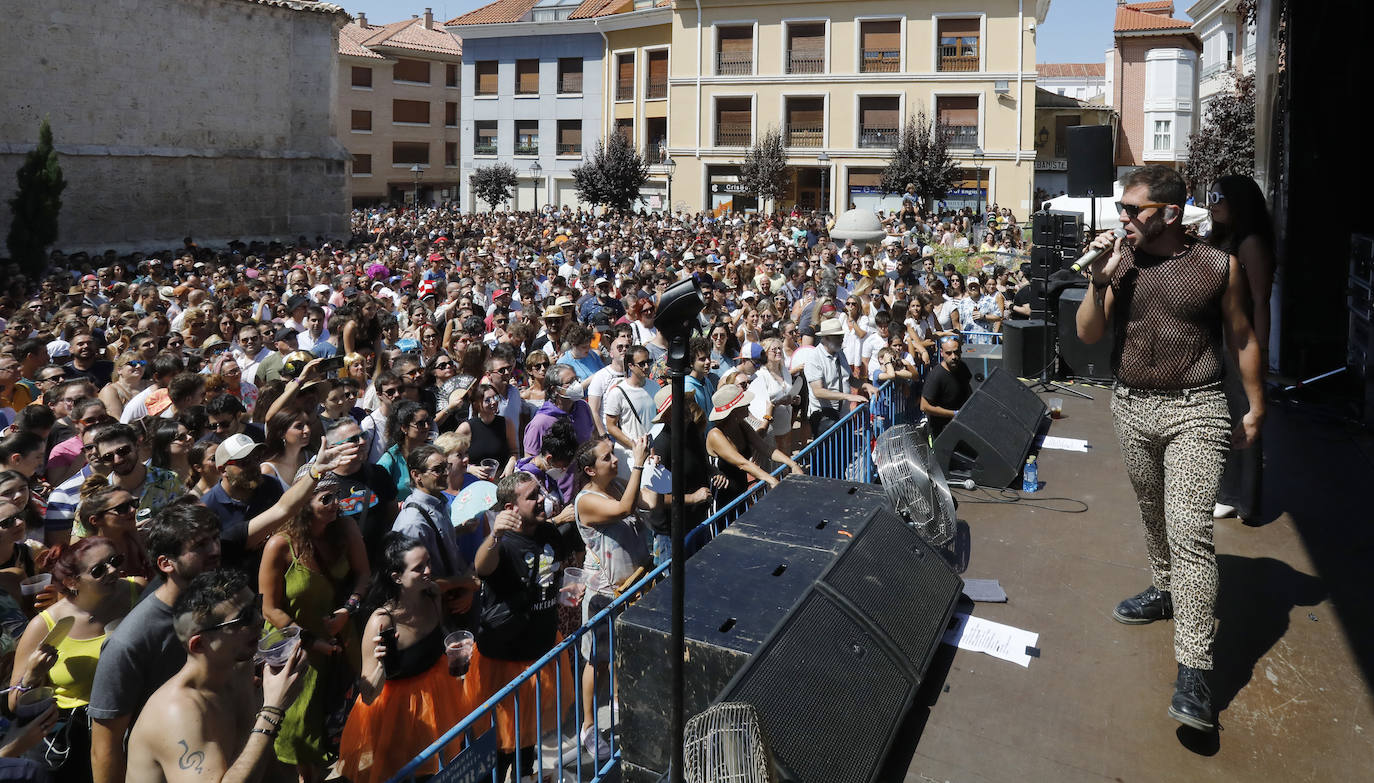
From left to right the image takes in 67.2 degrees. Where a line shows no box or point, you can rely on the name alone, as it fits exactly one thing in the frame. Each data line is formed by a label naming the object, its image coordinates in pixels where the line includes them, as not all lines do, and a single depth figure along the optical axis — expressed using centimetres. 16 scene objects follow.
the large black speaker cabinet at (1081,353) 1009
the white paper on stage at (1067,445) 771
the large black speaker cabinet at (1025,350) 1056
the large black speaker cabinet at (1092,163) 1080
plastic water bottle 666
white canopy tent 1602
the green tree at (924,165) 3703
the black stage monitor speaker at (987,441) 661
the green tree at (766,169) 4009
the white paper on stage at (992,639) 444
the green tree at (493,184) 4750
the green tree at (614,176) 4175
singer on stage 388
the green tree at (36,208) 2055
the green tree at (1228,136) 3319
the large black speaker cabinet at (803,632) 349
